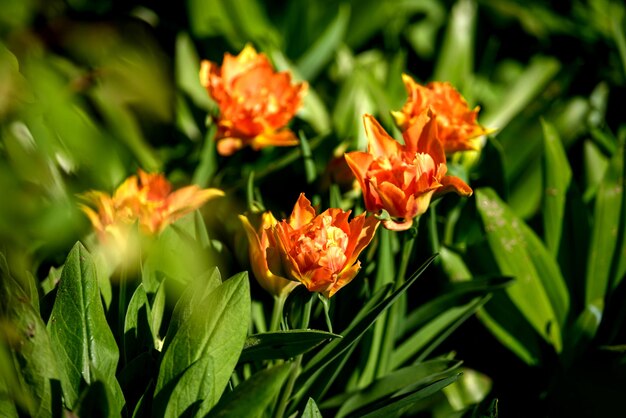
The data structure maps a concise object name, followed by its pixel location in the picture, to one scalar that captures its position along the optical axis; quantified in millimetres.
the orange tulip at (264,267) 2143
